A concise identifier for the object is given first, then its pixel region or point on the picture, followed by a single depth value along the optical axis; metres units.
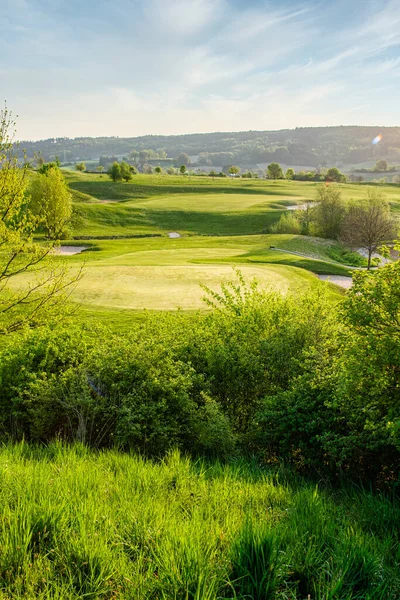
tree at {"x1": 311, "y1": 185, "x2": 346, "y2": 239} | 67.19
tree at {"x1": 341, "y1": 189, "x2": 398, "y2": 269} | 48.88
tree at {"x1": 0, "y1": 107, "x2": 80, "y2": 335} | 14.08
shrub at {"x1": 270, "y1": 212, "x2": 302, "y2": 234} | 68.62
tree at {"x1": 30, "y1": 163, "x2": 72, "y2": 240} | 55.87
